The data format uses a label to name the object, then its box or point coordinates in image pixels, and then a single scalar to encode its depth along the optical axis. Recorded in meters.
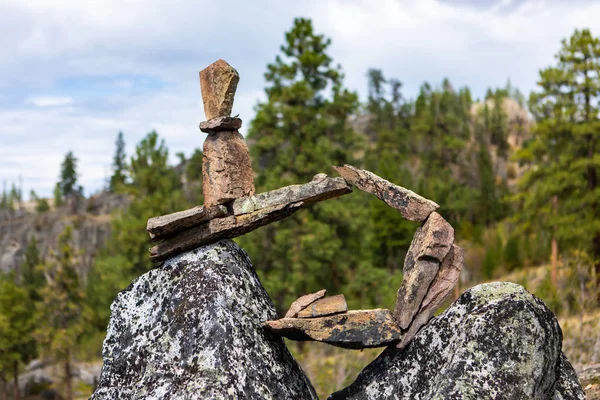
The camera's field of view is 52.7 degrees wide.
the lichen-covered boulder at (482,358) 5.39
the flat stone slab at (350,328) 6.04
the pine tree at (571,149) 28.23
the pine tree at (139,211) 28.19
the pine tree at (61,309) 31.84
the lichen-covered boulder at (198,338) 5.67
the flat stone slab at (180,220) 6.47
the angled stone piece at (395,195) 6.27
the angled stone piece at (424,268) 6.08
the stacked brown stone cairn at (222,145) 6.81
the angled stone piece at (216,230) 6.51
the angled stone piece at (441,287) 6.14
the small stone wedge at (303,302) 6.30
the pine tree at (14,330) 32.69
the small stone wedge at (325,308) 6.13
